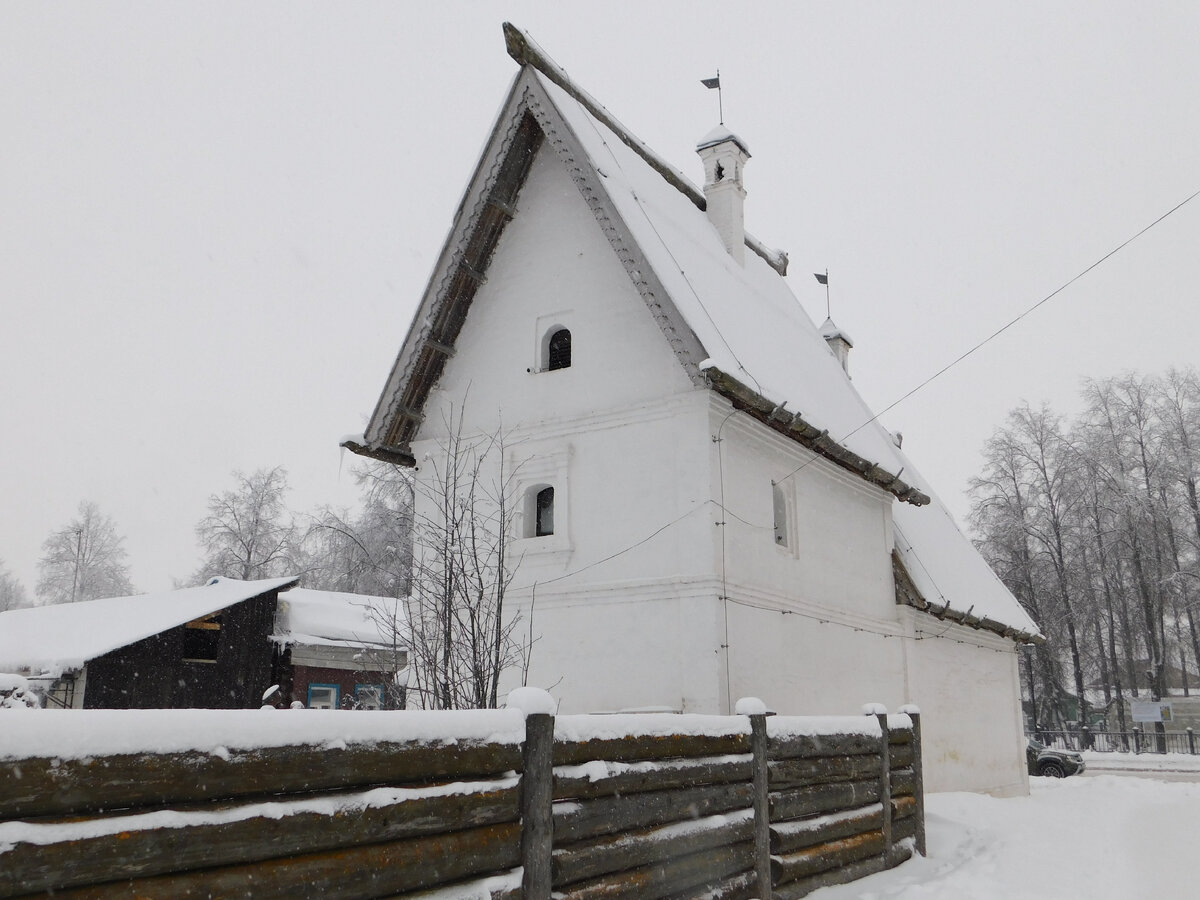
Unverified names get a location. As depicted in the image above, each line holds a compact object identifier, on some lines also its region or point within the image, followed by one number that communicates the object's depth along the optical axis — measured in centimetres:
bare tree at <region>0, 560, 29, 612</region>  8112
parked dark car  2580
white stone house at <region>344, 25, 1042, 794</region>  1212
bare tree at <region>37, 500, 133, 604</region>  6006
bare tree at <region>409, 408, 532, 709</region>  1169
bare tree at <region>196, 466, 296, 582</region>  4538
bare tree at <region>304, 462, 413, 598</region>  3338
